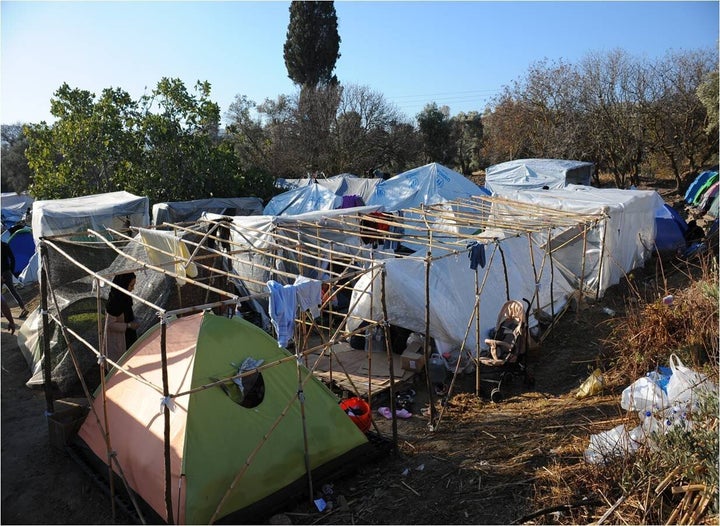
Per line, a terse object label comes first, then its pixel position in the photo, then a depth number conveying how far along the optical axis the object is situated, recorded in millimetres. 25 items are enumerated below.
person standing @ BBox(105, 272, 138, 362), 6698
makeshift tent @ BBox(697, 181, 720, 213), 17281
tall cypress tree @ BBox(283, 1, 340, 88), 30281
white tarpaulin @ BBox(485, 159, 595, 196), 18812
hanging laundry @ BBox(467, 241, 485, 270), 7691
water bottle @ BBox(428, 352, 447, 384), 8109
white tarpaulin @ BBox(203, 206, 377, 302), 9586
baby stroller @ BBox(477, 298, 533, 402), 7688
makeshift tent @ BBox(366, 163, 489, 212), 16828
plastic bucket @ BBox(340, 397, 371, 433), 6062
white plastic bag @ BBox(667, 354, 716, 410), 4816
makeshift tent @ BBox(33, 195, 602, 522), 4711
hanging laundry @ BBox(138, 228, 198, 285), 6628
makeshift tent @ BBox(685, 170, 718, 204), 18641
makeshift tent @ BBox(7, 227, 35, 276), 14562
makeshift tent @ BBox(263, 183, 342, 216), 16266
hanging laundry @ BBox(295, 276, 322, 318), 4793
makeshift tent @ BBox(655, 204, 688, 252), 14523
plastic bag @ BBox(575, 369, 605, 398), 7211
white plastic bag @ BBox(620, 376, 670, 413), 5336
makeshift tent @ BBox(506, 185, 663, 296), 11766
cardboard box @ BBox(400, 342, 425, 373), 8219
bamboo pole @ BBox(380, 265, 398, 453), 5774
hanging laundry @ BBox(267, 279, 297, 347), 4633
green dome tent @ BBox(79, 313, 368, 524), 4758
